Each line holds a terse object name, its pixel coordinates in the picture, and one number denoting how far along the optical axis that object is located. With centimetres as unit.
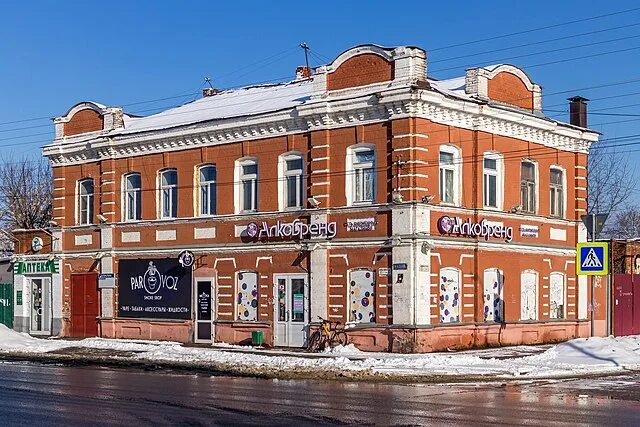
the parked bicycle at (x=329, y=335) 2973
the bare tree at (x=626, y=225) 7662
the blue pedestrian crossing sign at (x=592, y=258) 2444
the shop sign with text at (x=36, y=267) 3962
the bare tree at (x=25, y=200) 6366
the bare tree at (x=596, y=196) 6200
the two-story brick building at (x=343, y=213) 2889
